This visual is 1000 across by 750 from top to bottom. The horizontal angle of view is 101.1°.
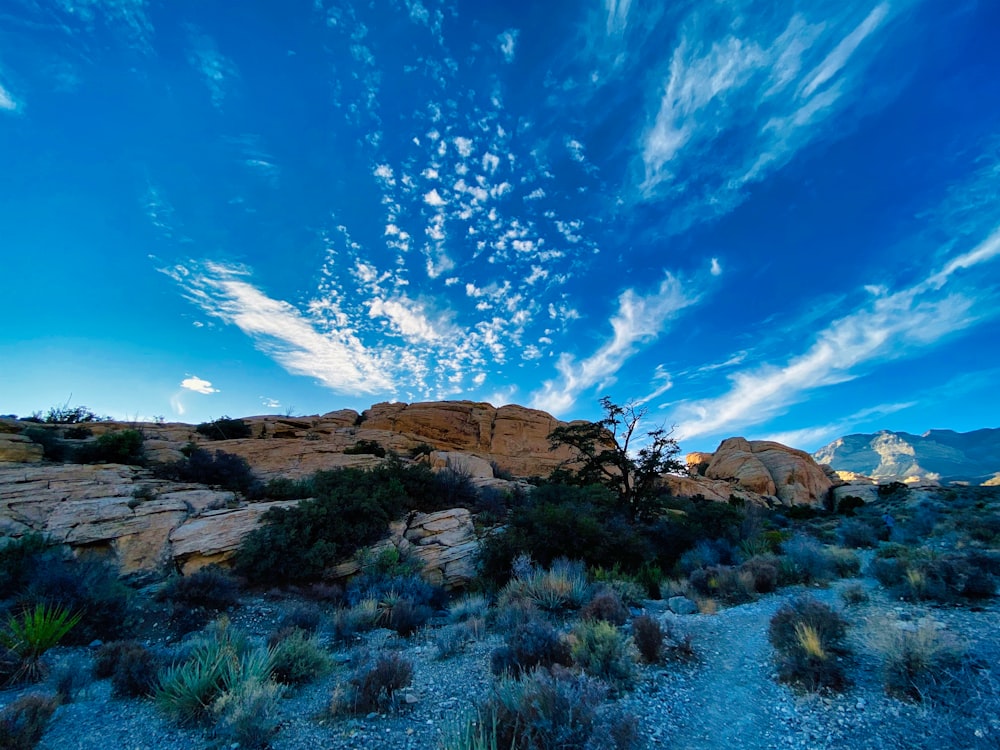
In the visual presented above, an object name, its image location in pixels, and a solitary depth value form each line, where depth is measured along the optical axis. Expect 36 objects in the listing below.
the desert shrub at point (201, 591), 8.64
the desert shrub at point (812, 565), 8.67
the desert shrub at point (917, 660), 3.91
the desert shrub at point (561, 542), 11.24
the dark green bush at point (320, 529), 10.38
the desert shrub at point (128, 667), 5.03
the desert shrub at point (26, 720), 3.74
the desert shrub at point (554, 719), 3.36
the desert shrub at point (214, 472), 15.93
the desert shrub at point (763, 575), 8.34
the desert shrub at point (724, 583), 8.09
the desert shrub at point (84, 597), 7.04
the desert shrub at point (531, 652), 5.16
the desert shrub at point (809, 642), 4.44
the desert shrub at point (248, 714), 3.87
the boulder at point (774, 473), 40.44
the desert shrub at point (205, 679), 4.36
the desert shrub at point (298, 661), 5.26
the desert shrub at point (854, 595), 6.80
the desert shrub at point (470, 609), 7.98
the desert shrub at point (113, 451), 17.06
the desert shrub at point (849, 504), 33.47
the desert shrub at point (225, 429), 27.92
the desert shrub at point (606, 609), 6.48
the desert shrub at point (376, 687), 4.45
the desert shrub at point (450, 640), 6.14
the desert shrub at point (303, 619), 7.35
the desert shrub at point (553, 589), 7.83
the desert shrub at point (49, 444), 16.81
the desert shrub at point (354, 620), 7.18
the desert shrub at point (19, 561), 8.05
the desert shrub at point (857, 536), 13.74
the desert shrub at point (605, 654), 4.81
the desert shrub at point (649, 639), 5.41
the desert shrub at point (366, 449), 25.07
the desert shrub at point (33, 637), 5.39
